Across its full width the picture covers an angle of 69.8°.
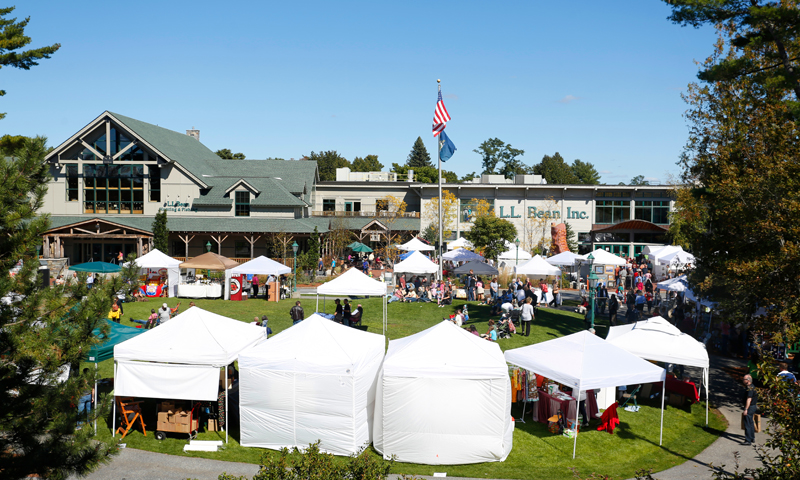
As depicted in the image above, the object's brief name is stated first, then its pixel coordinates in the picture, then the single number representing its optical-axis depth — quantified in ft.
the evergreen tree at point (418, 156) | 381.60
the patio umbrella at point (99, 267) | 83.82
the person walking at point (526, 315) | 67.30
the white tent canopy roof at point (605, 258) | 91.09
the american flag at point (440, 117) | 91.76
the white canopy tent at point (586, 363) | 36.59
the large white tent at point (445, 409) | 35.01
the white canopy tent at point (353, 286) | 65.36
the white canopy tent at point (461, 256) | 99.76
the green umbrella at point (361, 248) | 132.42
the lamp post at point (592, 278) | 93.20
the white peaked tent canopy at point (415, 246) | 113.64
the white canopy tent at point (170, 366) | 38.06
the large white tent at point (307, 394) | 35.94
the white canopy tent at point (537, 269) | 88.17
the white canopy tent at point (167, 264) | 87.20
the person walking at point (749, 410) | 38.29
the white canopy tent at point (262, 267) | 82.39
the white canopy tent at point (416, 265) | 85.10
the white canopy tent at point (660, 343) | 42.01
